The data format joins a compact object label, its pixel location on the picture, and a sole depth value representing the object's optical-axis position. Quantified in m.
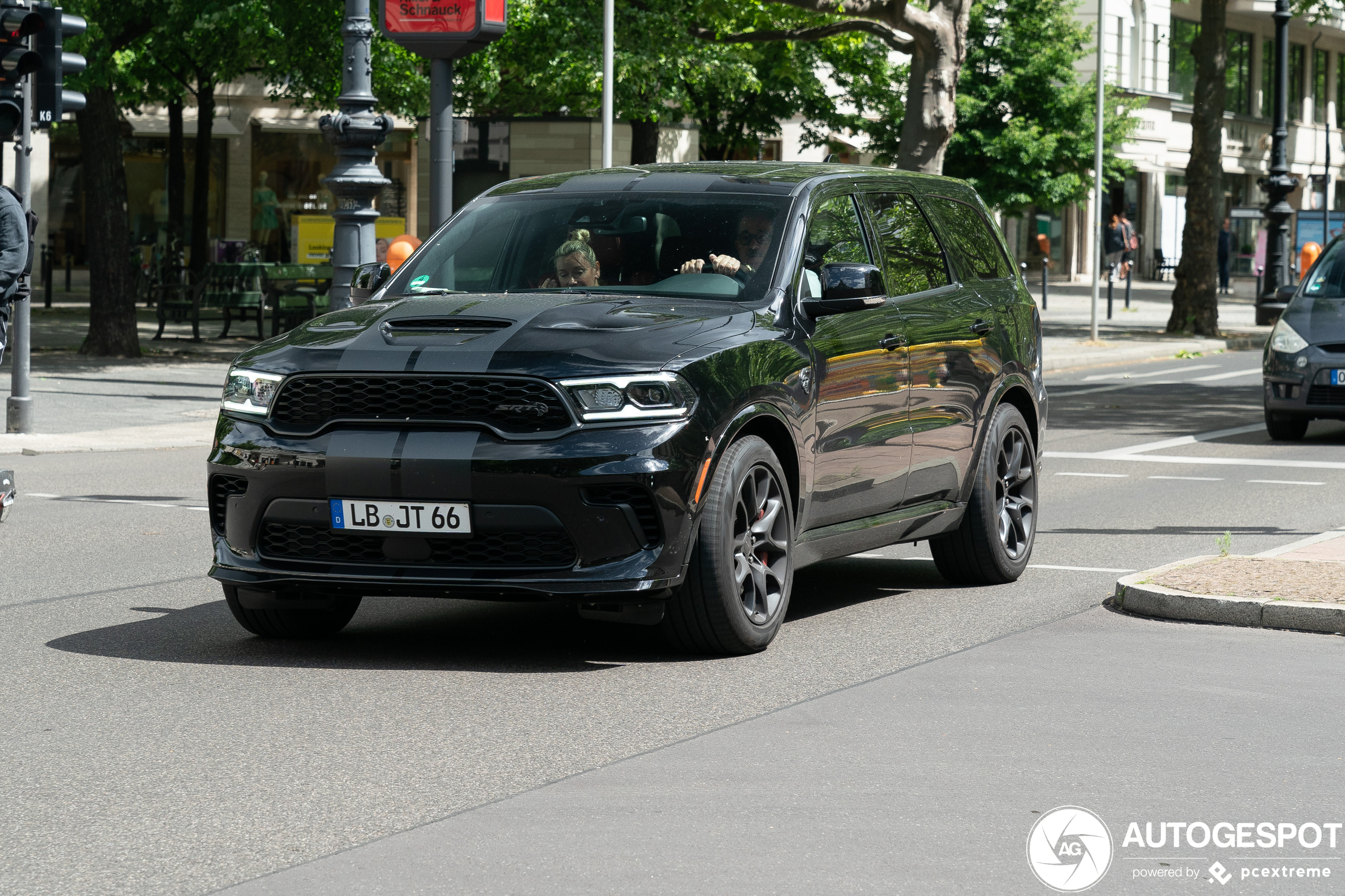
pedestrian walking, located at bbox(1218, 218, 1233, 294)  52.53
